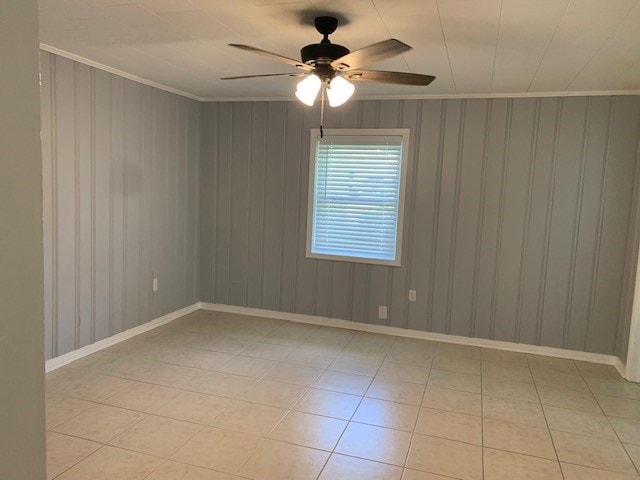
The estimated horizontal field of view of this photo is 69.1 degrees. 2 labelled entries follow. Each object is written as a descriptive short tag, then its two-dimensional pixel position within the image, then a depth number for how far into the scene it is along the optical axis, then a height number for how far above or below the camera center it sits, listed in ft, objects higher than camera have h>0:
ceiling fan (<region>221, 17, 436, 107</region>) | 7.96 +2.24
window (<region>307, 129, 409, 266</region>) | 14.79 +0.04
